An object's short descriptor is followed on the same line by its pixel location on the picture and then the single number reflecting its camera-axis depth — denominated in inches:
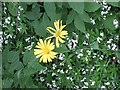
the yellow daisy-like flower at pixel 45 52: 50.2
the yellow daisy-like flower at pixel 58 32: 50.0
